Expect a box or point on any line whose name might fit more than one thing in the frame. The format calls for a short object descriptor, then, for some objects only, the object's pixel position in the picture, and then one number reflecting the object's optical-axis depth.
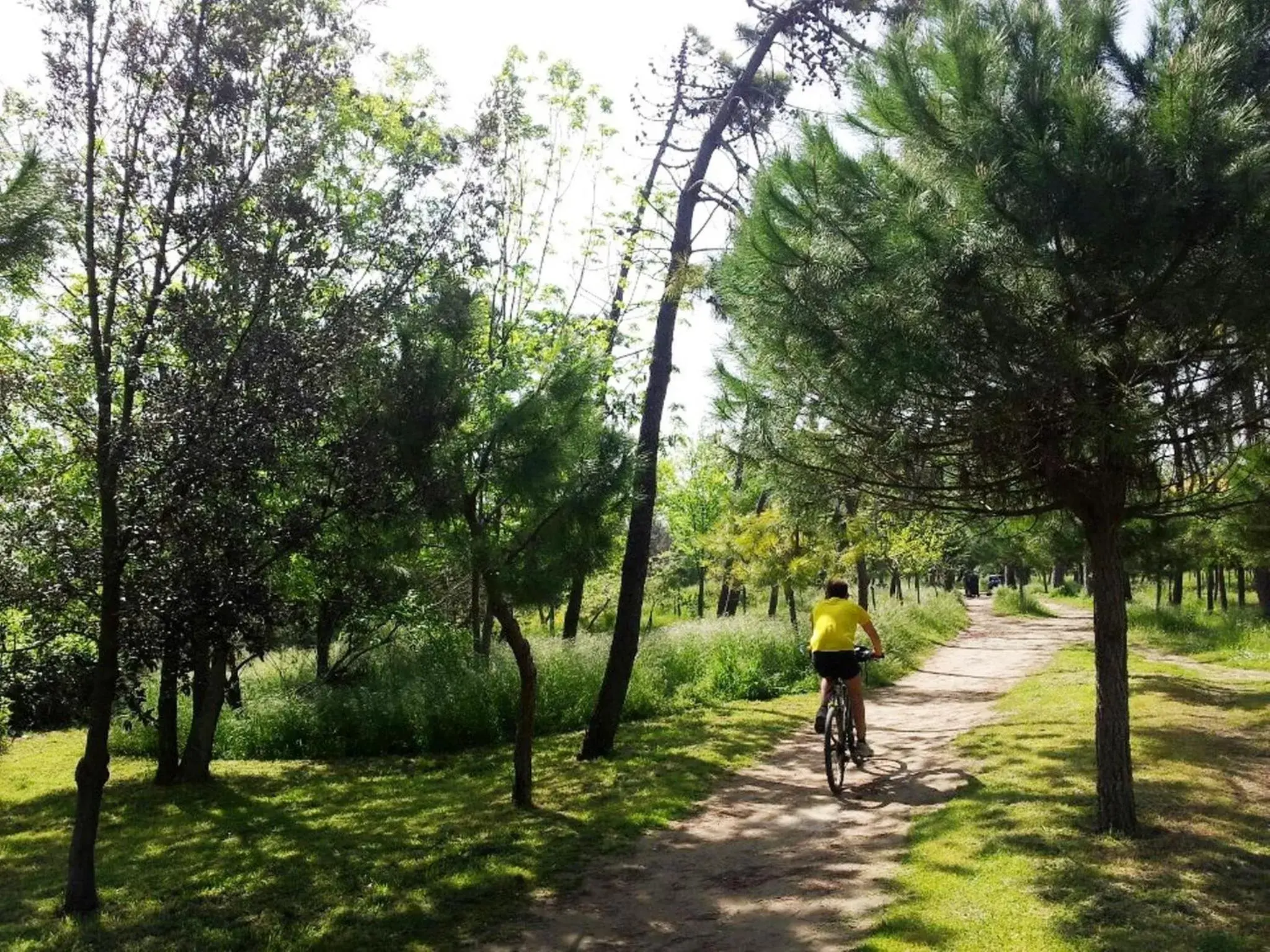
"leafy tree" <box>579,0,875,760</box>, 10.34
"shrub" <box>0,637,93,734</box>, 6.53
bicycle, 7.89
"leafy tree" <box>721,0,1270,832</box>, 4.52
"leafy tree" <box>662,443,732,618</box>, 29.28
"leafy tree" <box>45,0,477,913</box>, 5.55
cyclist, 8.16
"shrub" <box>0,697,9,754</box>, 8.18
